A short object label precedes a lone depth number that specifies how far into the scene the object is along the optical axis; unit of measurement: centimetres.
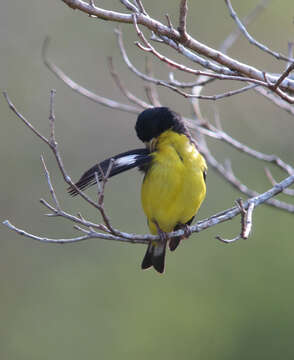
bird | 1022
